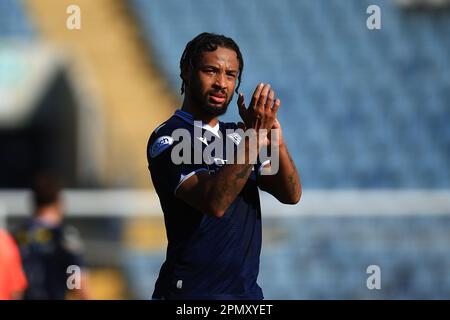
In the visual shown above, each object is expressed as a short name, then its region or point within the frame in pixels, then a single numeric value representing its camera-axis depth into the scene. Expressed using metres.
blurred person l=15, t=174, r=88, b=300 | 12.66
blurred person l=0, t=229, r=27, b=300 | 10.77
